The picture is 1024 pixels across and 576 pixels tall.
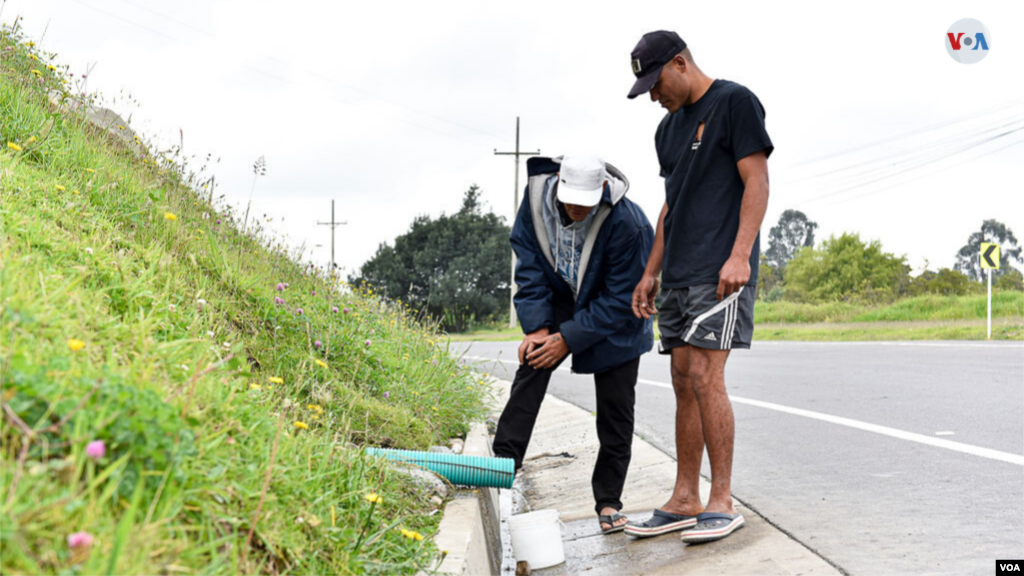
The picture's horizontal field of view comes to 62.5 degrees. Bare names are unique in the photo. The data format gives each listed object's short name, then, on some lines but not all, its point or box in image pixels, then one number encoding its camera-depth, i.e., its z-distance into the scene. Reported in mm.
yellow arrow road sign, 17969
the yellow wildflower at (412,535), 2639
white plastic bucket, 3623
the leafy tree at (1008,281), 54025
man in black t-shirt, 3600
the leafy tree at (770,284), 71062
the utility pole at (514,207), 38000
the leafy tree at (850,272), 62906
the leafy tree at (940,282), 54281
